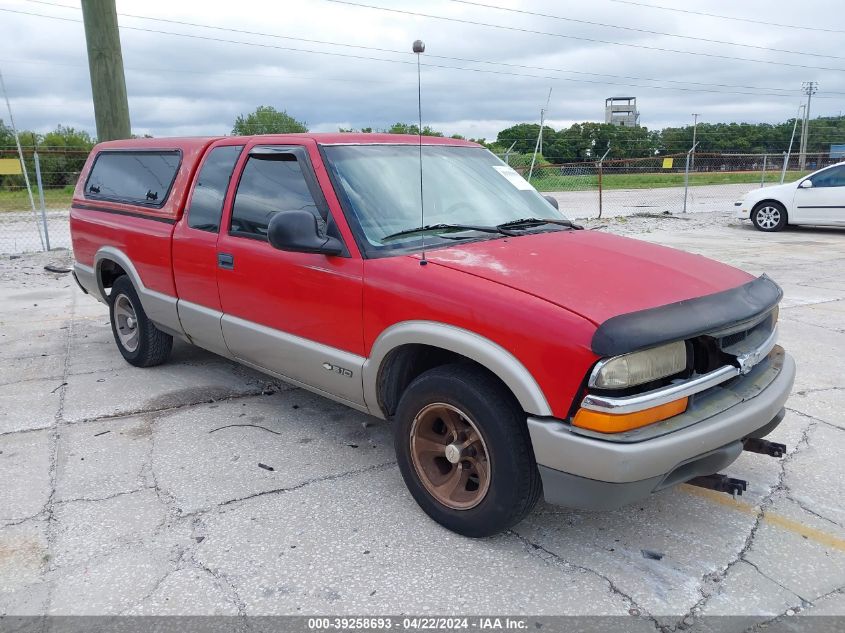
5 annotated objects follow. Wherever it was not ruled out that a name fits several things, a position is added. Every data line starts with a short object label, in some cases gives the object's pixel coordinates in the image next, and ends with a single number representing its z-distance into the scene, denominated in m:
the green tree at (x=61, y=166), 13.28
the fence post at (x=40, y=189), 11.27
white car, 13.48
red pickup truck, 2.55
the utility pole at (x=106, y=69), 8.42
